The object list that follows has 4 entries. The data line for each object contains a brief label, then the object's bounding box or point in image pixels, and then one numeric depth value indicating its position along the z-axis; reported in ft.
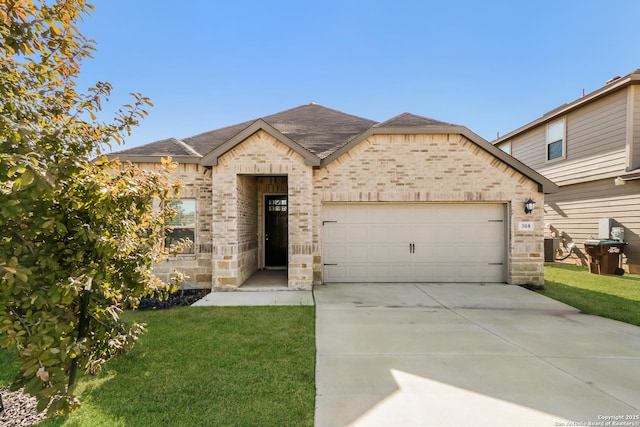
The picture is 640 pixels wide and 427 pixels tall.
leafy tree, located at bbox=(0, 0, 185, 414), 5.91
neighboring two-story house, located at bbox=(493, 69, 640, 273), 34.53
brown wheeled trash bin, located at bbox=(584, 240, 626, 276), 34.06
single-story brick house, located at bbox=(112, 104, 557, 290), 26.20
